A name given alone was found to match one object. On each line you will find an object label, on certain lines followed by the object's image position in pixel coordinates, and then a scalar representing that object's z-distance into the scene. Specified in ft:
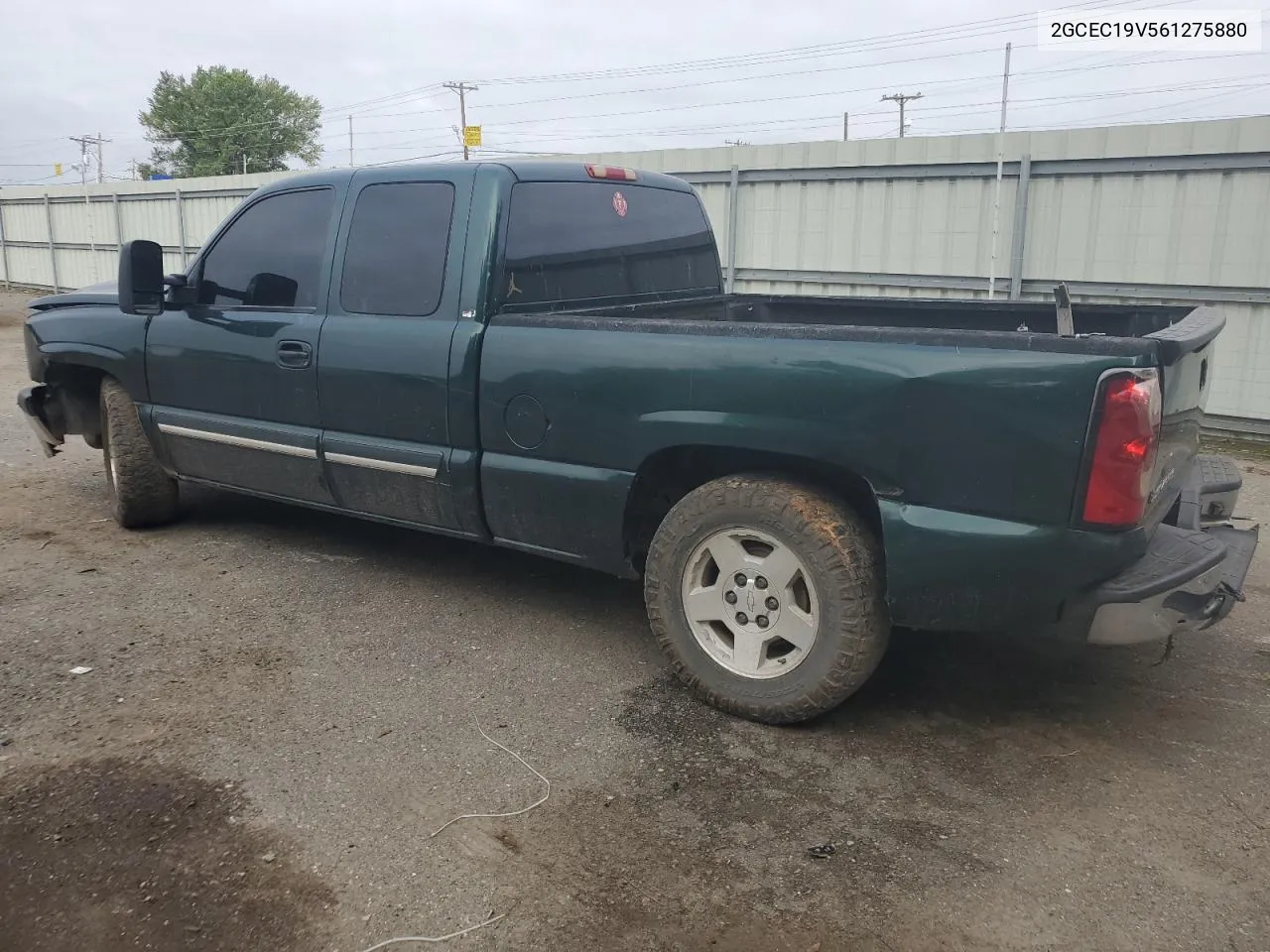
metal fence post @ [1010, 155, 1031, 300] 30.63
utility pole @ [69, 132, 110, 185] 245.24
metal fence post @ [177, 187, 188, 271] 66.95
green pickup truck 9.64
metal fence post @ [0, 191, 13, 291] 89.30
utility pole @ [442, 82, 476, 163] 200.95
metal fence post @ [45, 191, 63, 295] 80.69
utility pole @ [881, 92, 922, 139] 179.30
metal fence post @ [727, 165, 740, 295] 36.47
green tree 259.39
